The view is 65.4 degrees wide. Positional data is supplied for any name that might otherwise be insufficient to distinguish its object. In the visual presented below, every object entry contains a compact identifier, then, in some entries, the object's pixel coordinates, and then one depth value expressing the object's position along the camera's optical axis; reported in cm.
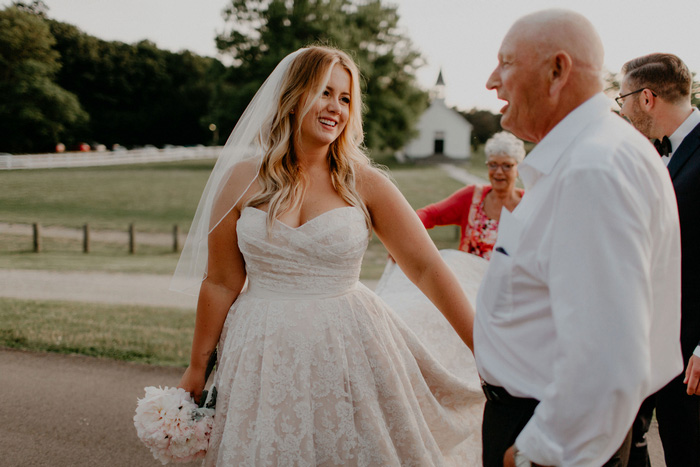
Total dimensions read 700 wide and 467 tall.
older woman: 459
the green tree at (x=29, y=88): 3538
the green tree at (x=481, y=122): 6589
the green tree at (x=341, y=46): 3897
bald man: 121
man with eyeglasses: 257
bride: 233
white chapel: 5528
